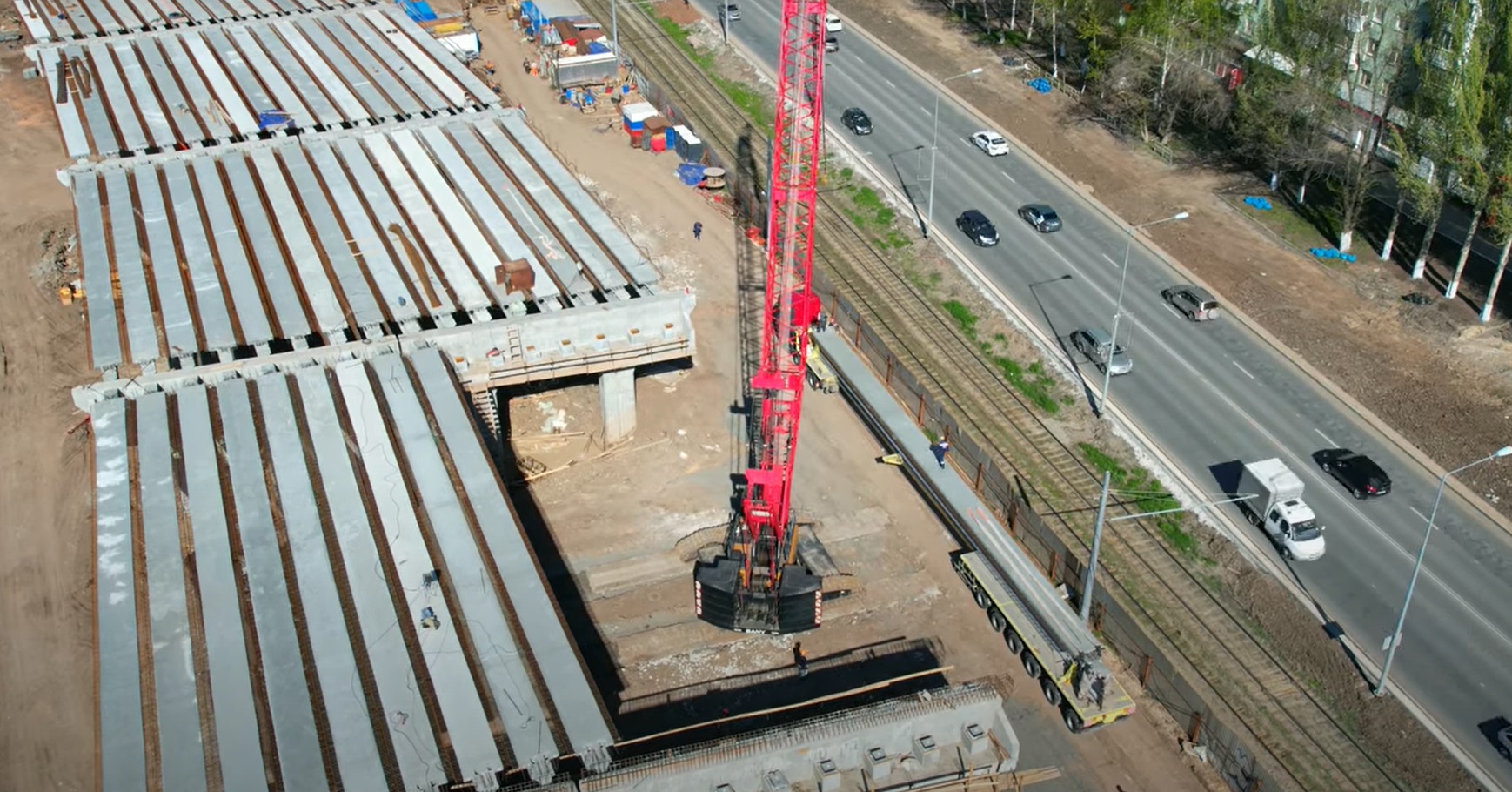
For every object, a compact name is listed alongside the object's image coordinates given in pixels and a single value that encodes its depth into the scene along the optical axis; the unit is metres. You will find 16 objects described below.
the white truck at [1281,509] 57.97
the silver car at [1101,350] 69.91
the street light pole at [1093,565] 49.12
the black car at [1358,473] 61.22
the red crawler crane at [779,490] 52.12
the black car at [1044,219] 84.00
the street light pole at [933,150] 85.00
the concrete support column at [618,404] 62.53
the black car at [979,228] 82.75
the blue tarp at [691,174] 88.81
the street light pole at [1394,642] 48.56
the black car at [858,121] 97.19
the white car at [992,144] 93.69
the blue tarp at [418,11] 111.19
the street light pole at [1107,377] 65.94
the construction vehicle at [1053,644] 49.22
